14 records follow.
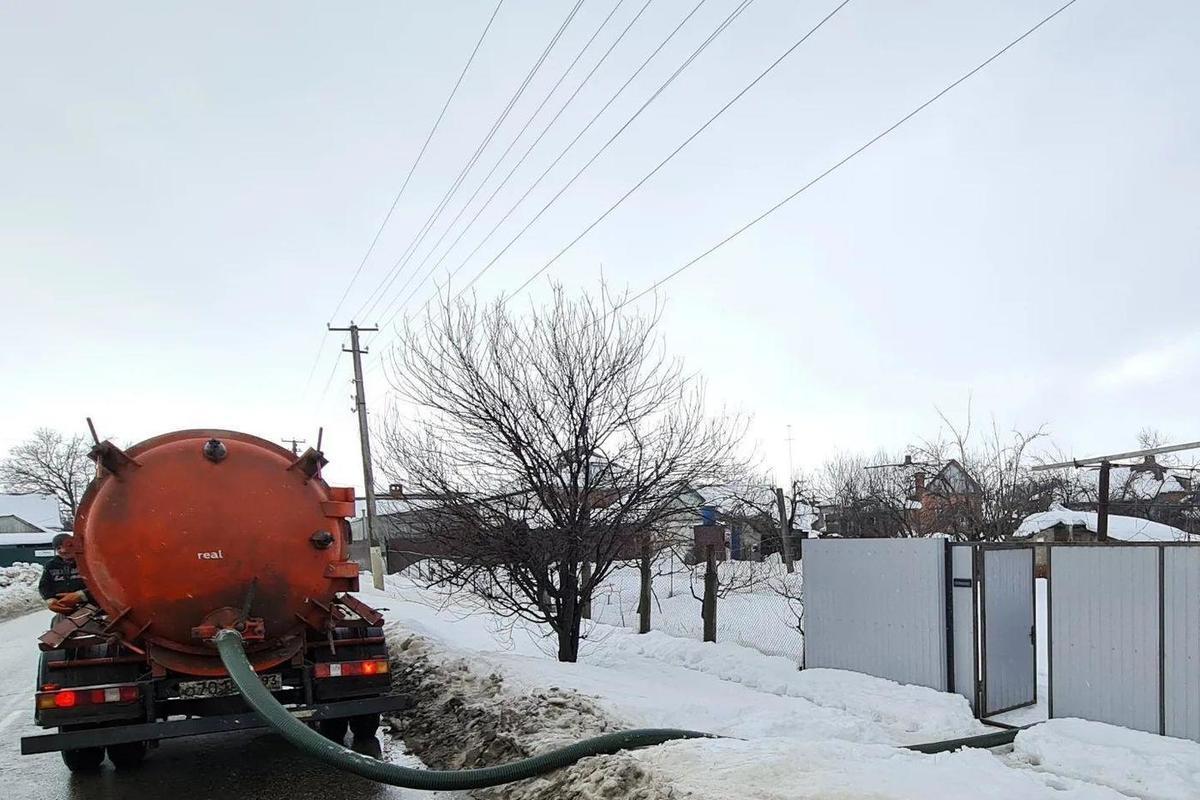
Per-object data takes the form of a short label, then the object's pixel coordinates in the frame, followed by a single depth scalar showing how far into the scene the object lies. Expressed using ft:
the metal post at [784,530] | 69.34
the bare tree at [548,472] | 35.73
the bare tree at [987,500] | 67.15
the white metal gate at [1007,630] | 30.42
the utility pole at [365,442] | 86.63
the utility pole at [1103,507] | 53.01
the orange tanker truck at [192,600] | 21.06
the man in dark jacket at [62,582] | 22.71
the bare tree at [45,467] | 315.99
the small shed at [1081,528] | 87.71
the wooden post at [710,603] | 44.62
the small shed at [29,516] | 239.50
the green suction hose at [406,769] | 17.46
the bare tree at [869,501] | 82.84
